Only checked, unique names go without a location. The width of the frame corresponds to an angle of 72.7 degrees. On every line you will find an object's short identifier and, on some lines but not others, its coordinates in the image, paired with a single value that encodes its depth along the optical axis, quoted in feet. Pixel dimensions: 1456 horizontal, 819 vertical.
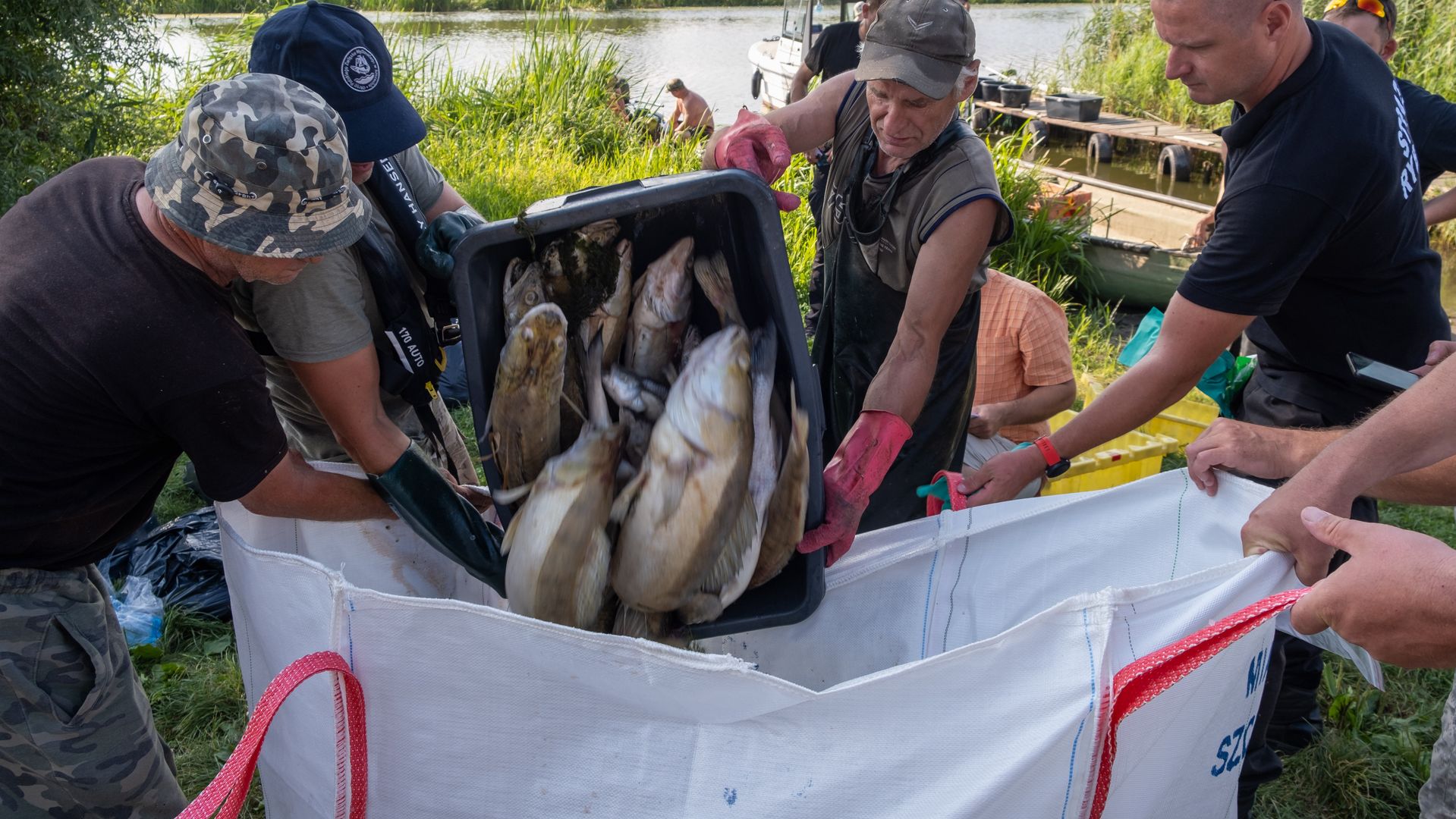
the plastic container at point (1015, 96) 42.80
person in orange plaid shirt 10.24
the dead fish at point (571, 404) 5.45
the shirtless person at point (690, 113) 31.89
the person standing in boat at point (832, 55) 19.85
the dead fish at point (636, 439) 5.30
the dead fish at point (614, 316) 5.58
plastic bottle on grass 9.47
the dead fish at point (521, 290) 5.32
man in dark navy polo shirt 6.44
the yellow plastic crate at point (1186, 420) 12.65
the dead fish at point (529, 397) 5.06
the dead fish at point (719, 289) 5.60
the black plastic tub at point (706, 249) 5.14
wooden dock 41.91
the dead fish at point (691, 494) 4.77
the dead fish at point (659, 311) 5.53
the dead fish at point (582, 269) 5.52
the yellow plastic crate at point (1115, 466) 10.54
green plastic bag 8.75
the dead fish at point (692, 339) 5.68
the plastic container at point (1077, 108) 45.78
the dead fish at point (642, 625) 5.28
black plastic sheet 10.10
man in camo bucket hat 4.80
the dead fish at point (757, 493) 5.11
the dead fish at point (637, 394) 5.39
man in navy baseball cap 5.56
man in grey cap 6.52
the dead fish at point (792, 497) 5.23
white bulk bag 4.30
